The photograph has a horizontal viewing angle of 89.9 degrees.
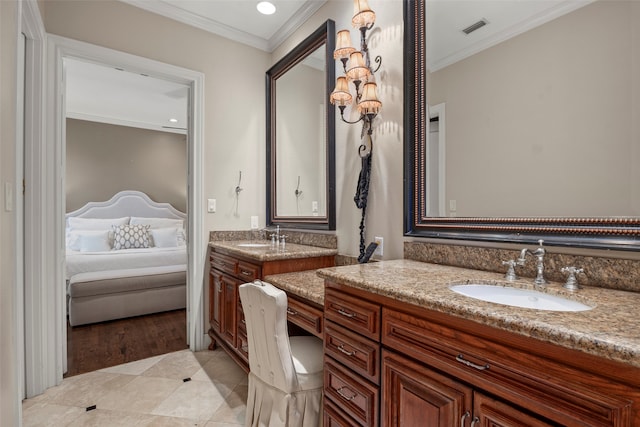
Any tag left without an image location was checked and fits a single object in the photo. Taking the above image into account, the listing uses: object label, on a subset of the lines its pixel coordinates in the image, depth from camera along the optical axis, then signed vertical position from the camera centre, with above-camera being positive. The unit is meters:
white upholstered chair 1.36 -0.70
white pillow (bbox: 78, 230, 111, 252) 4.36 -0.38
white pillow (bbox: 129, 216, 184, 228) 5.23 -0.14
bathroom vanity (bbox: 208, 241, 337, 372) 1.70 -0.44
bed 3.32 -0.58
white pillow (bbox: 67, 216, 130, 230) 4.75 -0.14
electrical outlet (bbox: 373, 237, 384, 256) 1.92 -0.20
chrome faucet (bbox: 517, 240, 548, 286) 1.14 -0.18
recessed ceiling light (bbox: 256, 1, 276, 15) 2.53 +1.66
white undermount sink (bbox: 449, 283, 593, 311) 1.03 -0.30
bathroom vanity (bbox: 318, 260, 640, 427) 0.64 -0.36
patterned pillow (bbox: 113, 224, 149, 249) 4.57 -0.33
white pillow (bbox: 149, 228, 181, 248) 4.81 -0.36
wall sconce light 1.85 +0.77
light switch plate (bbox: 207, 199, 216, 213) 2.84 +0.07
